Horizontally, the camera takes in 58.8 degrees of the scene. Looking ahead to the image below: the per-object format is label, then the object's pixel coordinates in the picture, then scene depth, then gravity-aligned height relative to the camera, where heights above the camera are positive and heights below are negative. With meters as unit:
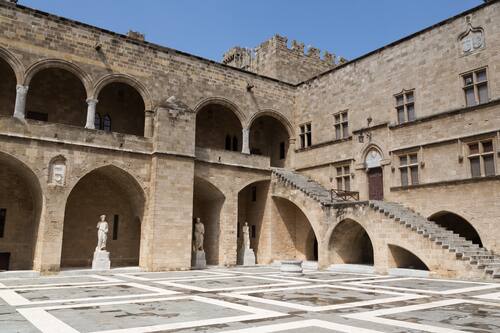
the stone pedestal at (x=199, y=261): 20.73 -0.71
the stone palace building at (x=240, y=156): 17.30 +3.98
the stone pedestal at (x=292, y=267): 17.70 -0.83
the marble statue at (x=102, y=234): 18.67 +0.46
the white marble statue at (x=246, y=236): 23.31 +0.51
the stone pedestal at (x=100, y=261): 18.33 -0.65
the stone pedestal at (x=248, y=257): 22.95 -0.57
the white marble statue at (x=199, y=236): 21.09 +0.46
